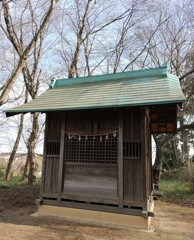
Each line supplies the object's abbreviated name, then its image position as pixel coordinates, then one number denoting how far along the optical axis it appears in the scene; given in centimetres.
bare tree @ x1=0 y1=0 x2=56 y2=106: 921
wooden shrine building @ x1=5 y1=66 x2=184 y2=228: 621
